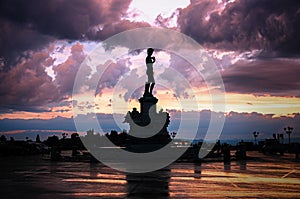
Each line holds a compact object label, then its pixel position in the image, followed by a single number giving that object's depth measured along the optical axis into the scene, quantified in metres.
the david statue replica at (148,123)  46.59
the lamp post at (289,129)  76.25
